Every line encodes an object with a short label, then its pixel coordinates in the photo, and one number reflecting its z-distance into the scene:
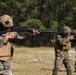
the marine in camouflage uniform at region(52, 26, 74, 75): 12.79
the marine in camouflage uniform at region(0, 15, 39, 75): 7.93
